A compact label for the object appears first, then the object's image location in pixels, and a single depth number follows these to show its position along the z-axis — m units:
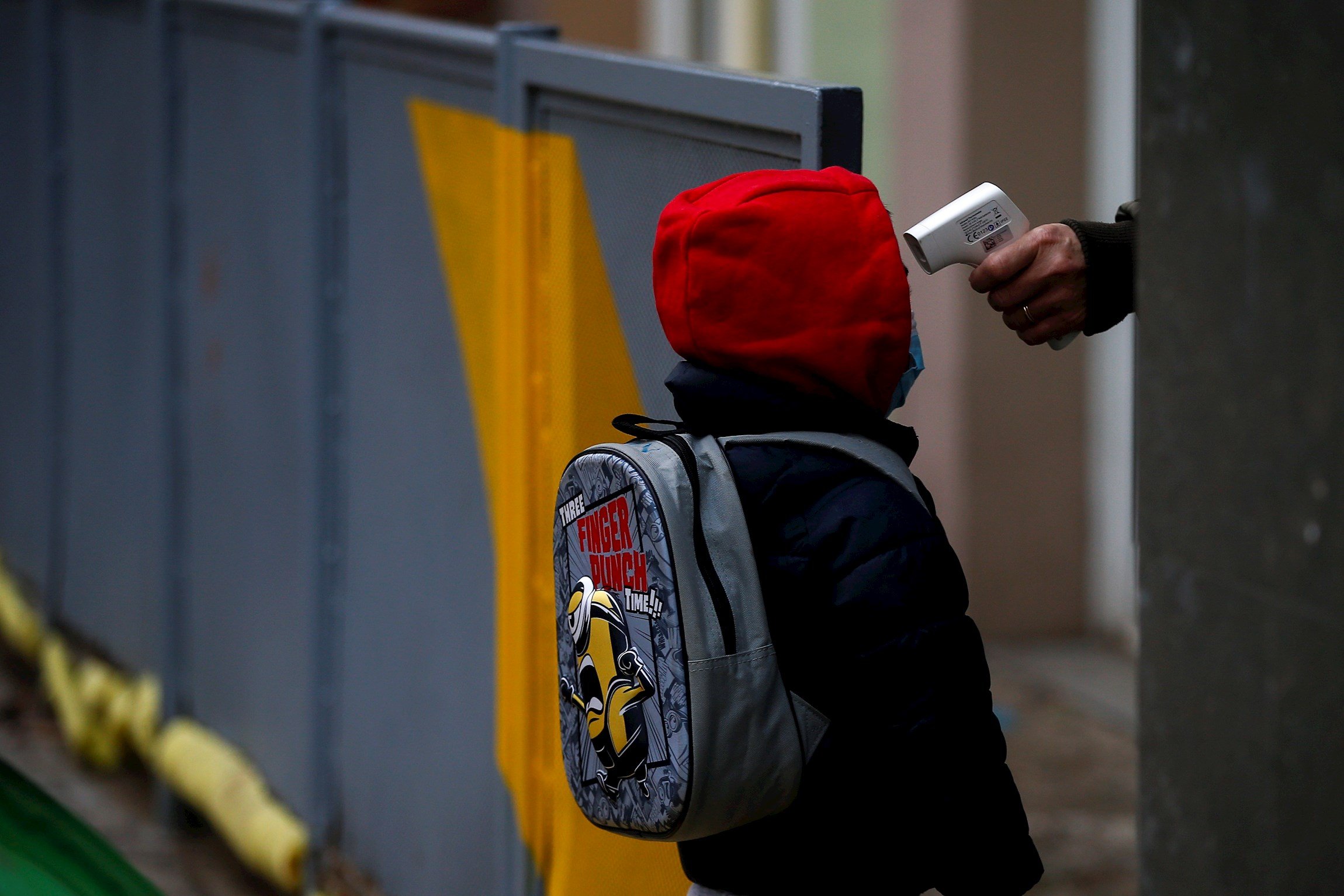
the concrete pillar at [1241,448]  2.99
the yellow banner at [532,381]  5.88
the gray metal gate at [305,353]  5.97
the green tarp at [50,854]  4.89
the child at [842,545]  3.80
